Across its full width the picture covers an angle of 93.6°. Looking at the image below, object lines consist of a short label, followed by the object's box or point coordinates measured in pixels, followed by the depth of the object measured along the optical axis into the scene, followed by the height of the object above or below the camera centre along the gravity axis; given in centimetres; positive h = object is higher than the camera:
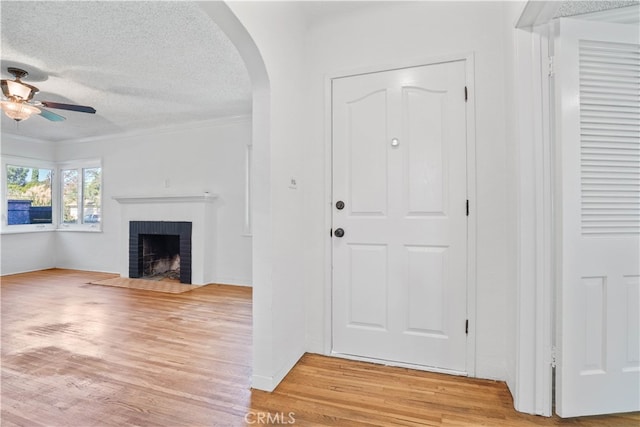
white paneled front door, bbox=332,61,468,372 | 195 -1
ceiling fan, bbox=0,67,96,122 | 282 +112
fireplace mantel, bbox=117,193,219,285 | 468 -4
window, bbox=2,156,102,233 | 542 +37
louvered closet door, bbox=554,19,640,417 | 151 +8
